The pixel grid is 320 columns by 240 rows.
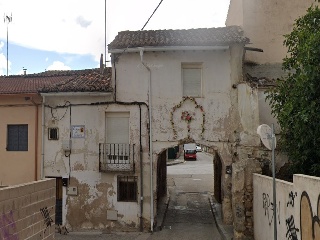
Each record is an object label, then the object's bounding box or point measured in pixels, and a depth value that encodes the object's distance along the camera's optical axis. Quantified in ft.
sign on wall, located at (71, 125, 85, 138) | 47.09
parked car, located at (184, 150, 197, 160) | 152.35
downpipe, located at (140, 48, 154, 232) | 44.60
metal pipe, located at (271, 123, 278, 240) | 24.41
